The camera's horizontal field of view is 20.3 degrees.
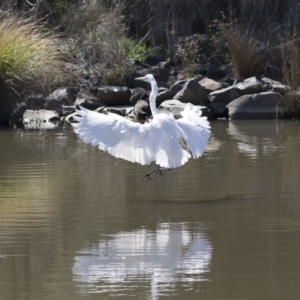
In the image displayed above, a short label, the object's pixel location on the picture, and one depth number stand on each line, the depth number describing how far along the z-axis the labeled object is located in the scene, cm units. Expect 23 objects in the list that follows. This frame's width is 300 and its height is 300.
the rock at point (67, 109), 1822
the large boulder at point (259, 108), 1761
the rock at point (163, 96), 1850
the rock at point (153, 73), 1986
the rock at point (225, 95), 1834
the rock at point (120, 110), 1800
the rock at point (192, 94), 1812
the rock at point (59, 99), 1827
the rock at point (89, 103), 1831
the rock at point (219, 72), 2085
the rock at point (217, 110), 1816
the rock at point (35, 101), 1725
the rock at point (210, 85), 1895
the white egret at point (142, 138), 917
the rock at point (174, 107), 1703
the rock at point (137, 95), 1873
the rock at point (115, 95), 1883
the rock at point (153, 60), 2220
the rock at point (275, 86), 1756
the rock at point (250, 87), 1825
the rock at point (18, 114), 1695
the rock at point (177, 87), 1878
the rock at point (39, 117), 1723
